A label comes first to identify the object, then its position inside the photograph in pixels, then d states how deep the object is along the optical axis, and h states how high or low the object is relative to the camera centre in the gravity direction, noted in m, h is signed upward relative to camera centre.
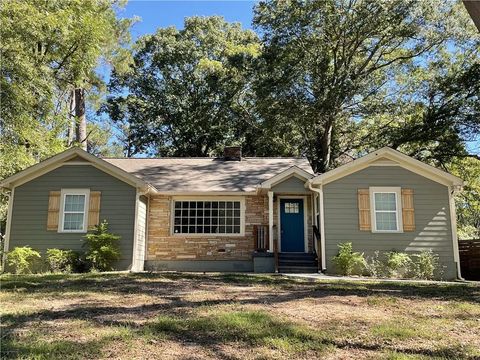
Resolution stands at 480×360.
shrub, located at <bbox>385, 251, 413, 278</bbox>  12.34 -0.56
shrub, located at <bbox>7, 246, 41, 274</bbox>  12.29 -0.49
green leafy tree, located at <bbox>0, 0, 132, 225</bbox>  12.24 +6.16
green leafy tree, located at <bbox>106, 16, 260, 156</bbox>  27.44 +9.70
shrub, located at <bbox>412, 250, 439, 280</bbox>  12.43 -0.56
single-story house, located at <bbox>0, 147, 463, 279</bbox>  12.93 +0.95
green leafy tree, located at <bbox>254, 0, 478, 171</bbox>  20.14 +9.66
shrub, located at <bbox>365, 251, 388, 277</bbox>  12.43 -0.60
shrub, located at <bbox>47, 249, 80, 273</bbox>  12.41 -0.52
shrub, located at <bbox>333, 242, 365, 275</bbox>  12.30 -0.45
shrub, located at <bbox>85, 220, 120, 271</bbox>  12.34 -0.17
